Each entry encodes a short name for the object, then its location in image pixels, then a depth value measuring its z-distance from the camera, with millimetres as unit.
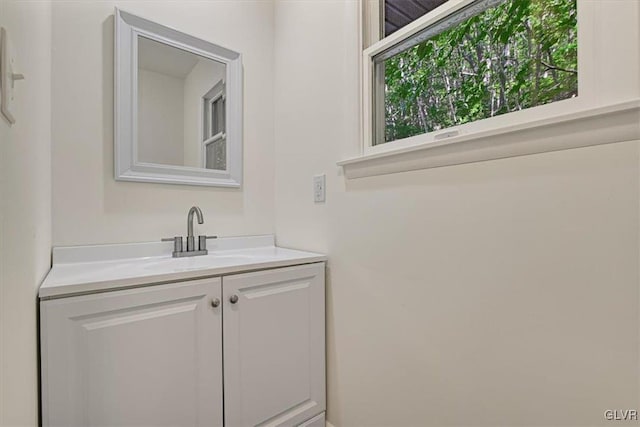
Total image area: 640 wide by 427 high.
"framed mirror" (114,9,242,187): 1362
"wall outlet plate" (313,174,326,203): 1456
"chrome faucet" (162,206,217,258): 1445
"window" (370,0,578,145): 812
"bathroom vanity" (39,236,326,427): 859
